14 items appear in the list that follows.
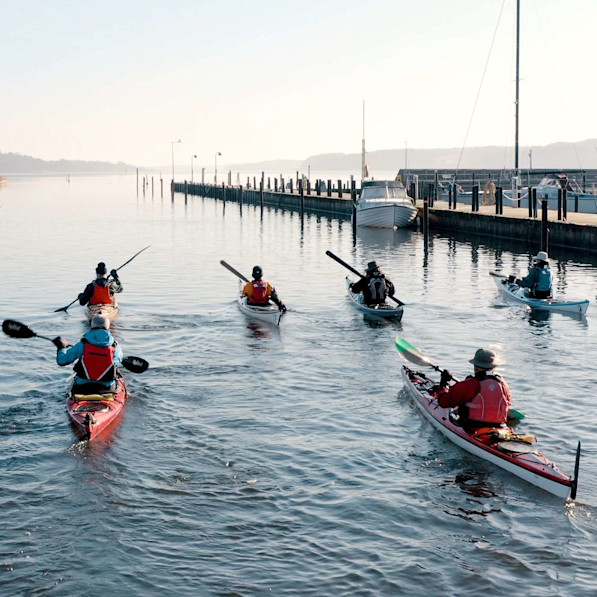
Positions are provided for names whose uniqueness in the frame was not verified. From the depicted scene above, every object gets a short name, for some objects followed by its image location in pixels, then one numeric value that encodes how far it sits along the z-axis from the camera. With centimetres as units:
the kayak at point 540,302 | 2605
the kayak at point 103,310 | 2534
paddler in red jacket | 1316
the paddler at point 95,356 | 1528
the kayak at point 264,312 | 2492
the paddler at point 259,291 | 2527
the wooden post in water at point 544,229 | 3781
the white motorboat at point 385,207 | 5744
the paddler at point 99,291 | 2544
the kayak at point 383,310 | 2555
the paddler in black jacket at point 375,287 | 2603
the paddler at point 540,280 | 2664
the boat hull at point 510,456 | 1209
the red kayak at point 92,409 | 1456
